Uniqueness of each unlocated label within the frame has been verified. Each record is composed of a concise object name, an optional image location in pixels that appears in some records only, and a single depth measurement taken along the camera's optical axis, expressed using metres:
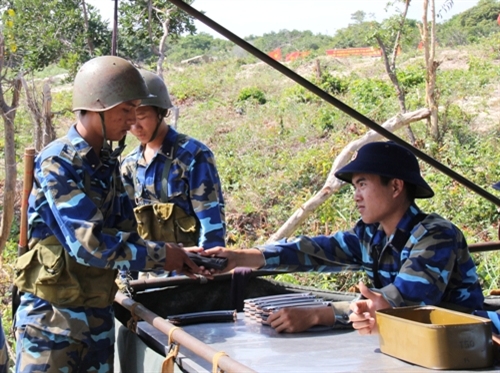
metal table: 2.86
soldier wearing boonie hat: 3.21
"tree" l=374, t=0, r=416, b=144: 12.97
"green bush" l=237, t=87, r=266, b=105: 19.47
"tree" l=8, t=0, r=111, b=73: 14.65
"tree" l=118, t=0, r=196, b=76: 12.99
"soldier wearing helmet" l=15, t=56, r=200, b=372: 3.33
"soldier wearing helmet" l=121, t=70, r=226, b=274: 4.43
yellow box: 2.64
